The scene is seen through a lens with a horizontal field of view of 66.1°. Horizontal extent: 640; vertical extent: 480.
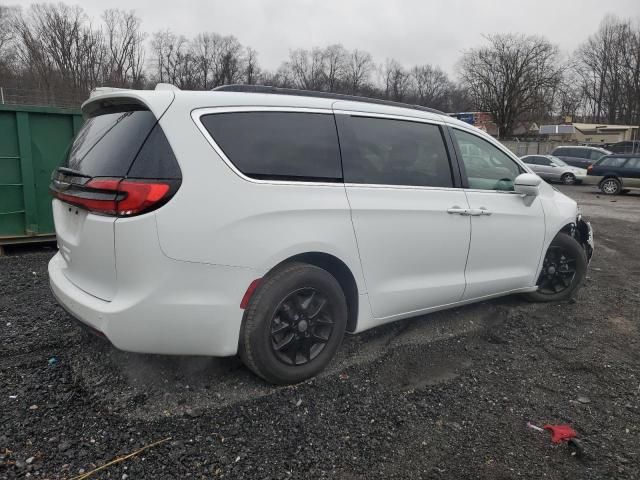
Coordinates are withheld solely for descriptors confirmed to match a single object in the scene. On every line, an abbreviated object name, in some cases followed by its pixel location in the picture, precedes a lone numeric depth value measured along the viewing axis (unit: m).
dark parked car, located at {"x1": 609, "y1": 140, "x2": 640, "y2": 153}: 35.03
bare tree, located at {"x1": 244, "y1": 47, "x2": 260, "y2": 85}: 79.12
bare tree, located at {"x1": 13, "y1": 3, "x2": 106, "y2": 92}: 63.44
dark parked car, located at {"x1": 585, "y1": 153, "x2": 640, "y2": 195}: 18.09
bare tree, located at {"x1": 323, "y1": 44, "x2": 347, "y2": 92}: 87.50
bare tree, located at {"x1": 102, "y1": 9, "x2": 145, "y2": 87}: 70.44
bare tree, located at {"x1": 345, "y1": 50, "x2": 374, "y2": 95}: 87.38
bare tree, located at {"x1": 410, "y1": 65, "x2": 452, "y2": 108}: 92.81
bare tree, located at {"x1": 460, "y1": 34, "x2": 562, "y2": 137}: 49.59
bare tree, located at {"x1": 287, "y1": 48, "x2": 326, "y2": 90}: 88.06
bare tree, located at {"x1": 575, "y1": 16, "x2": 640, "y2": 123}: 61.41
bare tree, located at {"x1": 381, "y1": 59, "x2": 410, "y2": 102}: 93.21
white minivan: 2.46
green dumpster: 5.88
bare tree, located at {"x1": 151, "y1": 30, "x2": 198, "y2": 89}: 79.44
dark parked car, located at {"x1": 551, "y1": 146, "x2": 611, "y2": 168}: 23.27
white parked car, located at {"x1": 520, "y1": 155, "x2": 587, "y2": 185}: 22.27
